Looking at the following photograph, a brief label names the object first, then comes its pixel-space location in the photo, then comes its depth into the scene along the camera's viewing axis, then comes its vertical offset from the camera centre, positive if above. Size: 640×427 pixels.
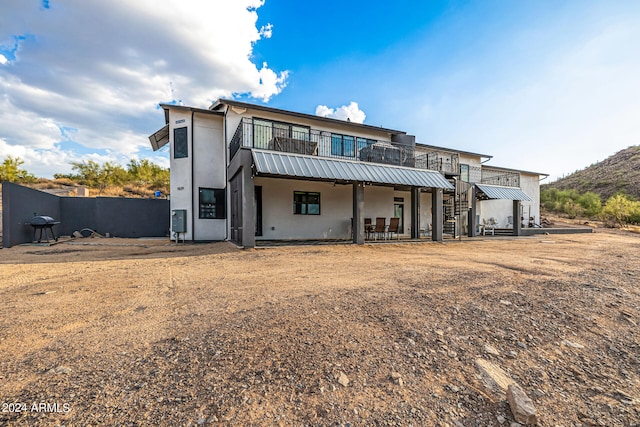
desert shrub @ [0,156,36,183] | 23.88 +4.16
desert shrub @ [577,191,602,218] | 28.58 +1.04
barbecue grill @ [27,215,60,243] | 11.55 -0.31
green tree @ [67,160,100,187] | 28.73 +4.97
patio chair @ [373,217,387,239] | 13.27 -0.57
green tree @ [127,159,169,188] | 29.02 +4.54
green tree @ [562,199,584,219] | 30.58 +0.53
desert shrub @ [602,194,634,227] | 24.44 +0.32
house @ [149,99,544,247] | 10.91 +1.70
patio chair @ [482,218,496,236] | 18.81 -0.87
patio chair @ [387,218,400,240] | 13.30 -0.55
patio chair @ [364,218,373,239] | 13.69 -0.69
